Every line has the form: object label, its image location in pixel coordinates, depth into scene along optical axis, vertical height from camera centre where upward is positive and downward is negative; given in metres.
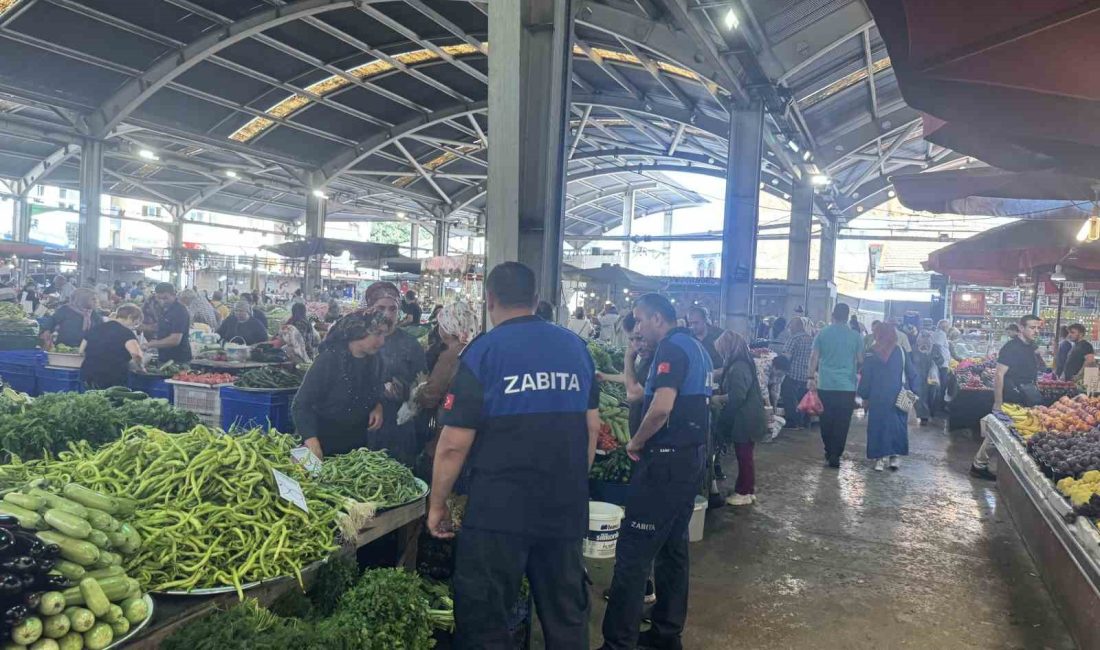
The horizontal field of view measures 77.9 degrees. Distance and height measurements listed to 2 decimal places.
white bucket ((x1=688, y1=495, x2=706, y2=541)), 5.32 -1.71
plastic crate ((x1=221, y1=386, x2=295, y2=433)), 6.03 -1.13
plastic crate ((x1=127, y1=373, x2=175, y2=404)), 7.00 -1.10
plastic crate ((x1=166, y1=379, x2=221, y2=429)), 6.49 -1.15
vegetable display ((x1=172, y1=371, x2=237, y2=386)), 6.59 -0.96
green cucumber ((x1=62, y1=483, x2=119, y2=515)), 2.32 -0.76
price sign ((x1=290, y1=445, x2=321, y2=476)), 3.27 -0.85
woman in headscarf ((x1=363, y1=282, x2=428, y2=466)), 4.86 -0.63
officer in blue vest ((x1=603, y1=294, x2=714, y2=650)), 3.46 -0.99
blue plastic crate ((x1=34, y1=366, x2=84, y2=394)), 7.32 -1.15
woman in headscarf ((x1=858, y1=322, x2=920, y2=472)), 7.68 -0.97
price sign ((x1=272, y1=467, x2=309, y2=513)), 2.71 -0.83
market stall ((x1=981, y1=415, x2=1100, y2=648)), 3.79 -1.45
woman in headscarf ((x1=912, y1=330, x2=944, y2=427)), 11.78 -0.91
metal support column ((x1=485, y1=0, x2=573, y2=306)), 4.22 +1.12
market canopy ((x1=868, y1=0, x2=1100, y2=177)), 2.53 +1.07
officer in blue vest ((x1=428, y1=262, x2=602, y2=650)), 2.52 -0.69
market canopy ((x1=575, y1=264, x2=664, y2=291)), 17.44 +0.64
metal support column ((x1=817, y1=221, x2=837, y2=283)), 26.28 +2.15
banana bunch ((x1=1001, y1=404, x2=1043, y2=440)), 6.63 -1.03
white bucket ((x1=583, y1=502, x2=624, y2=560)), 4.43 -1.52
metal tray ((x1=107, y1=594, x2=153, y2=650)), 1.93 -1.04
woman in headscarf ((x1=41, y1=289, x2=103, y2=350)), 8.02 -0.55
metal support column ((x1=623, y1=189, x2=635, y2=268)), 31.61 +4.14
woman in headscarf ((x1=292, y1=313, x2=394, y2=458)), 3.96 -0.61
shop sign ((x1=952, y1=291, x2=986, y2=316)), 19.72 +0.43
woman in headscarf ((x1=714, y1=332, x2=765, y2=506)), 6.13 -0.81
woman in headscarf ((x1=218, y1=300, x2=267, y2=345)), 8.86 -0.60
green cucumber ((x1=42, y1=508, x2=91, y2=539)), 2.08 -0.77
